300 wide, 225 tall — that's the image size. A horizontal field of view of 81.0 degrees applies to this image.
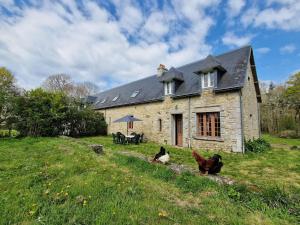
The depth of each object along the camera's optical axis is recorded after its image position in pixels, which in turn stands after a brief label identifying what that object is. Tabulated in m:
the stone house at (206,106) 9.42
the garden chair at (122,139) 11.81
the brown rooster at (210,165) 4.80
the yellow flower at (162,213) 2.77
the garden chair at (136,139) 12.32
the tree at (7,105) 12.53
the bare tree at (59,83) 31.67
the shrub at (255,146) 9.59
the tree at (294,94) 22.06
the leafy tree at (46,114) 13.02
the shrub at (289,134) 19.94
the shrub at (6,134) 13.44
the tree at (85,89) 34.97
